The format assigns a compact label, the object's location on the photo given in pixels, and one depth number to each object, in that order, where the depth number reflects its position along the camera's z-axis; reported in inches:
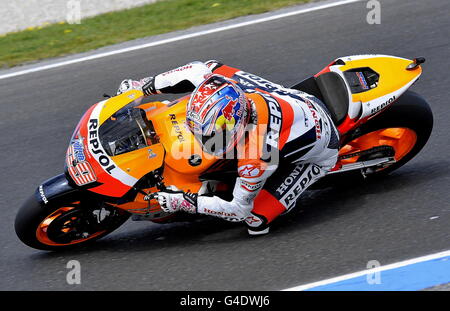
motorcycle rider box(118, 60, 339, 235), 338.3
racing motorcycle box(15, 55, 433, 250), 350.9
